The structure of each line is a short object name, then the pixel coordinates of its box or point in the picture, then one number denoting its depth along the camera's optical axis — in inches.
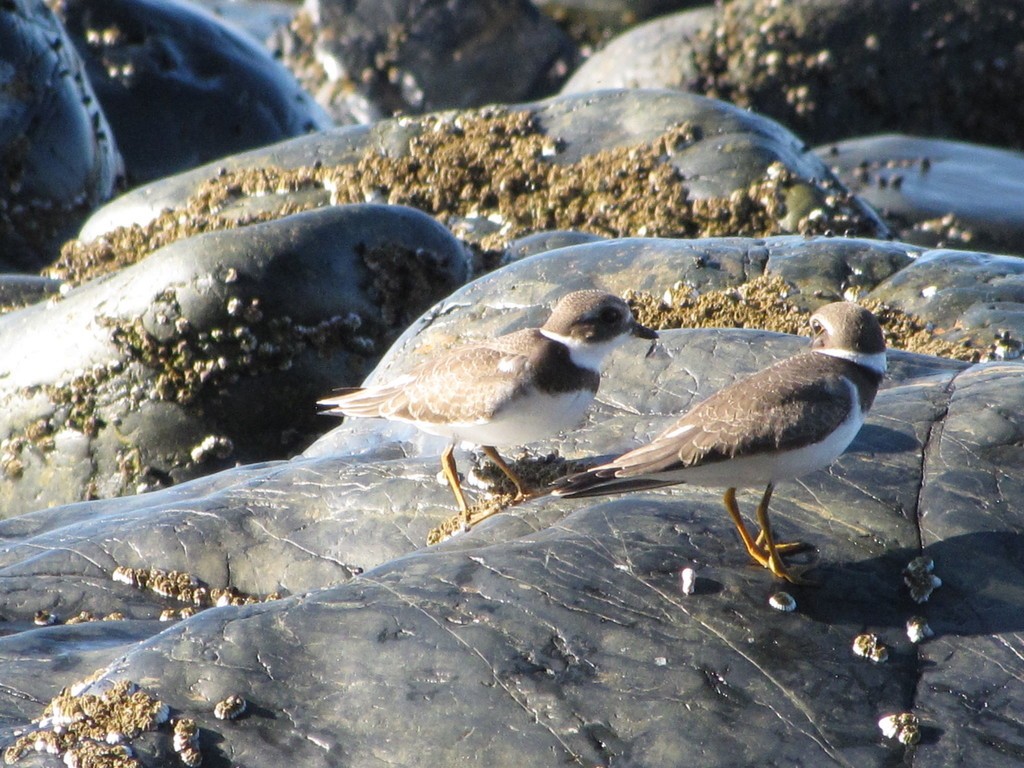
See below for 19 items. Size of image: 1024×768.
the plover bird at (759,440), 323.9
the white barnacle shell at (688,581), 317.1
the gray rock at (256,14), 1558.8
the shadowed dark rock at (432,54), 1325.0
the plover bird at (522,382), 384.2
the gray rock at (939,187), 875.4
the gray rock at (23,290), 687.1
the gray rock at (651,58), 1178.0
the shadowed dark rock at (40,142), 826.2
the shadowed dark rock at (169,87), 1000.9
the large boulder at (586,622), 281.0
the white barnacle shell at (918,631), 303.0
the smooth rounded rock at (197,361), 557.3
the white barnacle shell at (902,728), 280.2
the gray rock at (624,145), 670.5
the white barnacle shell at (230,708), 280.5
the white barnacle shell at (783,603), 311.7
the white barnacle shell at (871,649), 298.2
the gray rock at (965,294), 492.4
